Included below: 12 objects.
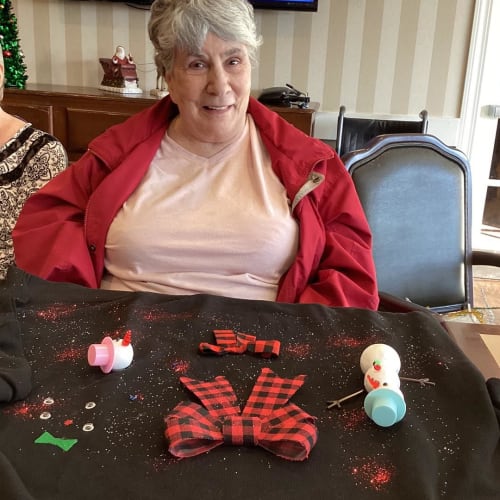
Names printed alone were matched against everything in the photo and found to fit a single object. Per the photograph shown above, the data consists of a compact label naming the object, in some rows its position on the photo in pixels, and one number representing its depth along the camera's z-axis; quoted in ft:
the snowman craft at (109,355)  2.71
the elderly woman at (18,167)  5.41
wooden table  3.06
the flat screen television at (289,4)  10.73
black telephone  10.24
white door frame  11.00
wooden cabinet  10.11
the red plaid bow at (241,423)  2.20
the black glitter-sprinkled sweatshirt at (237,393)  2.07
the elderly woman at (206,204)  4.37
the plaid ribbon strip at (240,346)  2.89
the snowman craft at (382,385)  2.38
